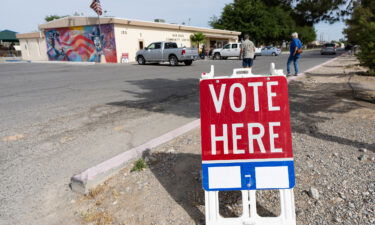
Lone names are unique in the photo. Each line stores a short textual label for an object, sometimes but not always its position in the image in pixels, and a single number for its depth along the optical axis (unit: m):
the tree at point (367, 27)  6.55
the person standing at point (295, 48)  10.74
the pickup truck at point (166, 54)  20.69
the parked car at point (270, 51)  40.53
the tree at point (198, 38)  36.25
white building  27.22
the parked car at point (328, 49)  38.06
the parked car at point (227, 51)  30.72
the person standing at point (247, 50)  10.65
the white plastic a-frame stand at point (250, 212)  2.33
